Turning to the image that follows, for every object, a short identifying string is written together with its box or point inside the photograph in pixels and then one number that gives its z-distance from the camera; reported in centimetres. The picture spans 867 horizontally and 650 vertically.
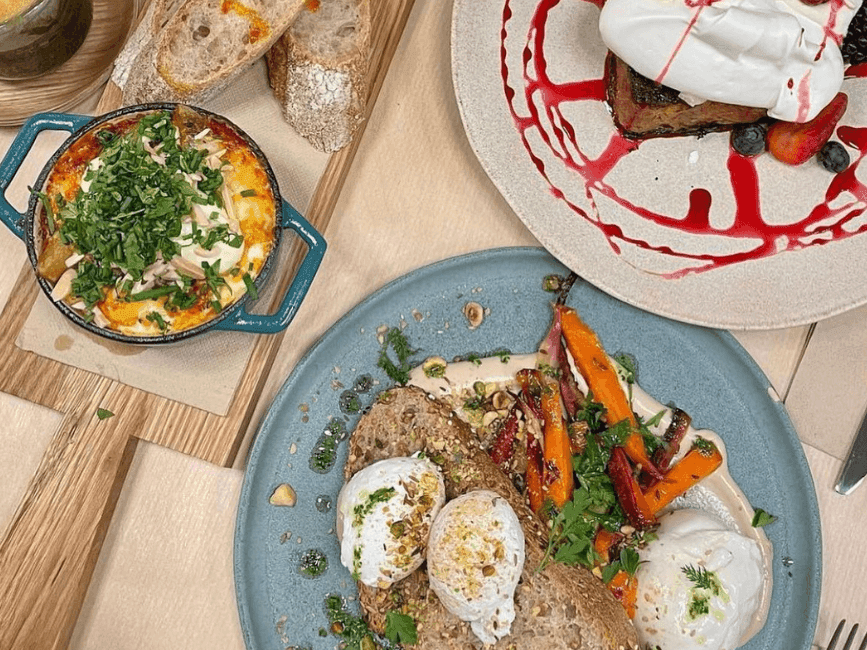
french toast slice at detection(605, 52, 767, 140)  37
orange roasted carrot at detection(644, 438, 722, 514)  38
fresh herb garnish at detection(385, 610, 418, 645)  36
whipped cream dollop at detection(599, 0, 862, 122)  34
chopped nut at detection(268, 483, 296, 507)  38
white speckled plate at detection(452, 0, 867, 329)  37
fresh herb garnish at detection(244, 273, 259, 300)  34
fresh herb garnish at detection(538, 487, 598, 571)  36
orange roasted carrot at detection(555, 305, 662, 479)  38
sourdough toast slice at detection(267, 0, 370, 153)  35
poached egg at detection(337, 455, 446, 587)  34
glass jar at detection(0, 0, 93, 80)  33
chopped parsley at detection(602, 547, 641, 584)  37
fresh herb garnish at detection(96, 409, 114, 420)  38
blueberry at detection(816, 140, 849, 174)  38
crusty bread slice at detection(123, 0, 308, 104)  35
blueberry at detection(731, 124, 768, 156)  38
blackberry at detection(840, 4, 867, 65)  36
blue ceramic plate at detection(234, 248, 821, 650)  38
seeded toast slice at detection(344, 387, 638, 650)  35
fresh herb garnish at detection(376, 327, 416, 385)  39
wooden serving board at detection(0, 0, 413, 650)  38
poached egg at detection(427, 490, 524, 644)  33
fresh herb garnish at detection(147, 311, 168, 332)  34
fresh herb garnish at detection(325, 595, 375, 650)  38
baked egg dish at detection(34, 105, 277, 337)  33
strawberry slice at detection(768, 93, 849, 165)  37
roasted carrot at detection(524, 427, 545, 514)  38
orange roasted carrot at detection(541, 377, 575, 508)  37
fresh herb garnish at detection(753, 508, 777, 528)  38
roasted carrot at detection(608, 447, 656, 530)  37
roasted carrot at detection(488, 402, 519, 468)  38
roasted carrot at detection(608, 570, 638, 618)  37
